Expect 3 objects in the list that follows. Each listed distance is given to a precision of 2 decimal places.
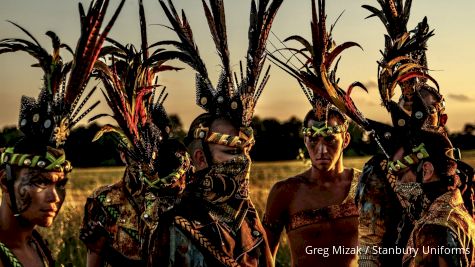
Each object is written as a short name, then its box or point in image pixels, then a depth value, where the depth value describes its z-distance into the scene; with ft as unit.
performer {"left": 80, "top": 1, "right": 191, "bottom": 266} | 26.35
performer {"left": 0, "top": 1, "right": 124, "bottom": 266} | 21.26
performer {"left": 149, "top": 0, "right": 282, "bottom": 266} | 24.49
